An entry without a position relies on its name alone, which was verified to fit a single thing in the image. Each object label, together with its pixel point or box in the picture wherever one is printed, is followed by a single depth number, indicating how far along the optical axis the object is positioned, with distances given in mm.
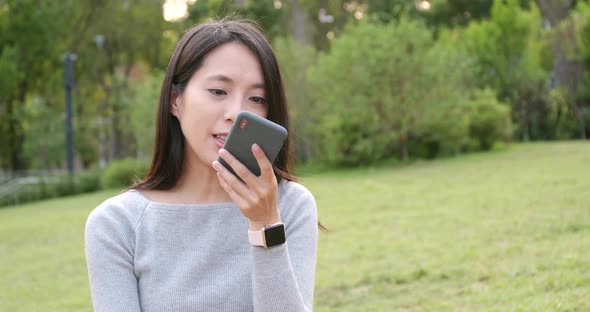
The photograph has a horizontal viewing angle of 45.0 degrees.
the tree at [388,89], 19516
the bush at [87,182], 25641
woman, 2178
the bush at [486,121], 21422
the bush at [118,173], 24531
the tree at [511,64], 25594
